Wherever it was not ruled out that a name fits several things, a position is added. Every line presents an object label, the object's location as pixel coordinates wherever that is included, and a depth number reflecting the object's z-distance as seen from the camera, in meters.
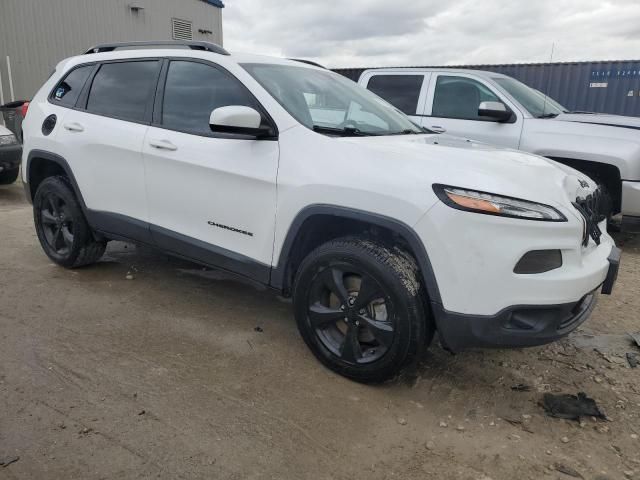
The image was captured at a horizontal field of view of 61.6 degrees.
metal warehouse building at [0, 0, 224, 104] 12.47
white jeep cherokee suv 2.48
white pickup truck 5.41
